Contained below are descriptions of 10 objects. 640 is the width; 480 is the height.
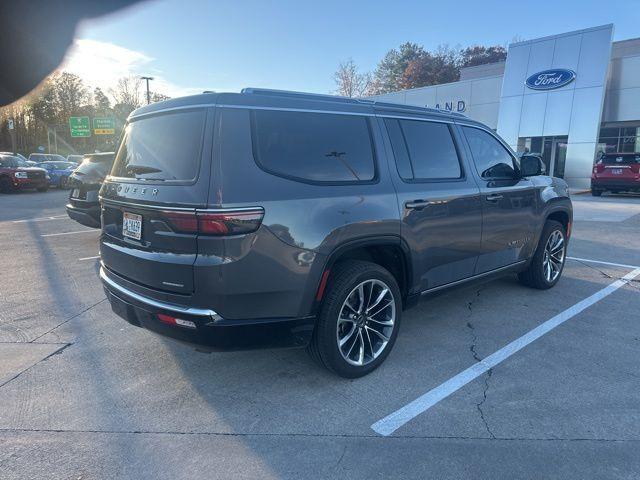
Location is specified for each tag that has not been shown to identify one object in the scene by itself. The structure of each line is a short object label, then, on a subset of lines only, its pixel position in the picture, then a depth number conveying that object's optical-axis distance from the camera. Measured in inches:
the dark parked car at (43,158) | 1158.7
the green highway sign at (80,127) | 1749.5
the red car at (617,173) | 676.1
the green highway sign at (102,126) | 1814.7
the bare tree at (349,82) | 2144.4
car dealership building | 864.3
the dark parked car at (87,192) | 302.4
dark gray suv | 110.7
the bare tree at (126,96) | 2369.6
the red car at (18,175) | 797.9
